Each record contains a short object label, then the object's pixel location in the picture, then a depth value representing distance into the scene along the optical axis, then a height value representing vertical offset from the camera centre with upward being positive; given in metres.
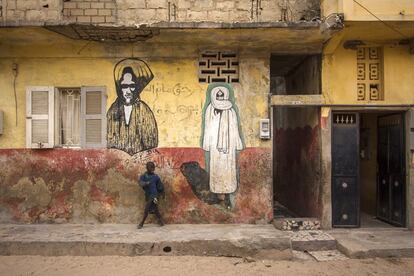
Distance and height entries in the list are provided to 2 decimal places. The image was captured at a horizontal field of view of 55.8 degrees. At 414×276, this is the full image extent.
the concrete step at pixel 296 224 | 7.40 -1.54
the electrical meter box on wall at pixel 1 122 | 7.70 +0.41
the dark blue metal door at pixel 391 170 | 7.77 -0.56
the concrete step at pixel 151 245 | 6.41 -1.68
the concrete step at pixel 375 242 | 6.33 -1.70
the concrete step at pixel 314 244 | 6.77 -1.75
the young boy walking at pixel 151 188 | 7.27 -0.83
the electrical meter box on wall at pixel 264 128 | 7.63 +0.30
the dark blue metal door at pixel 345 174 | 7.68 -0.61
